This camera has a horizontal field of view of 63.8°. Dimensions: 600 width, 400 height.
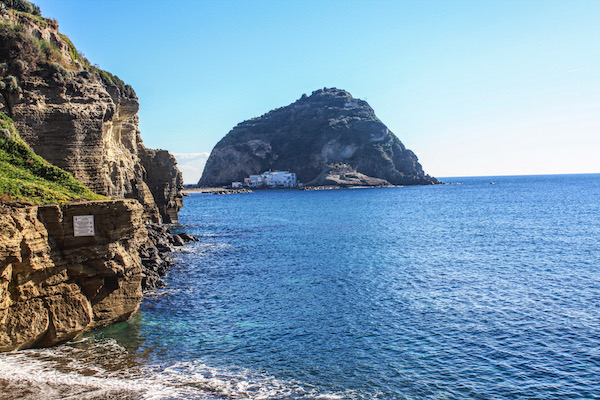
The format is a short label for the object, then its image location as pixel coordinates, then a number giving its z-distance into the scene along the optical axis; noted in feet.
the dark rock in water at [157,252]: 96.89
